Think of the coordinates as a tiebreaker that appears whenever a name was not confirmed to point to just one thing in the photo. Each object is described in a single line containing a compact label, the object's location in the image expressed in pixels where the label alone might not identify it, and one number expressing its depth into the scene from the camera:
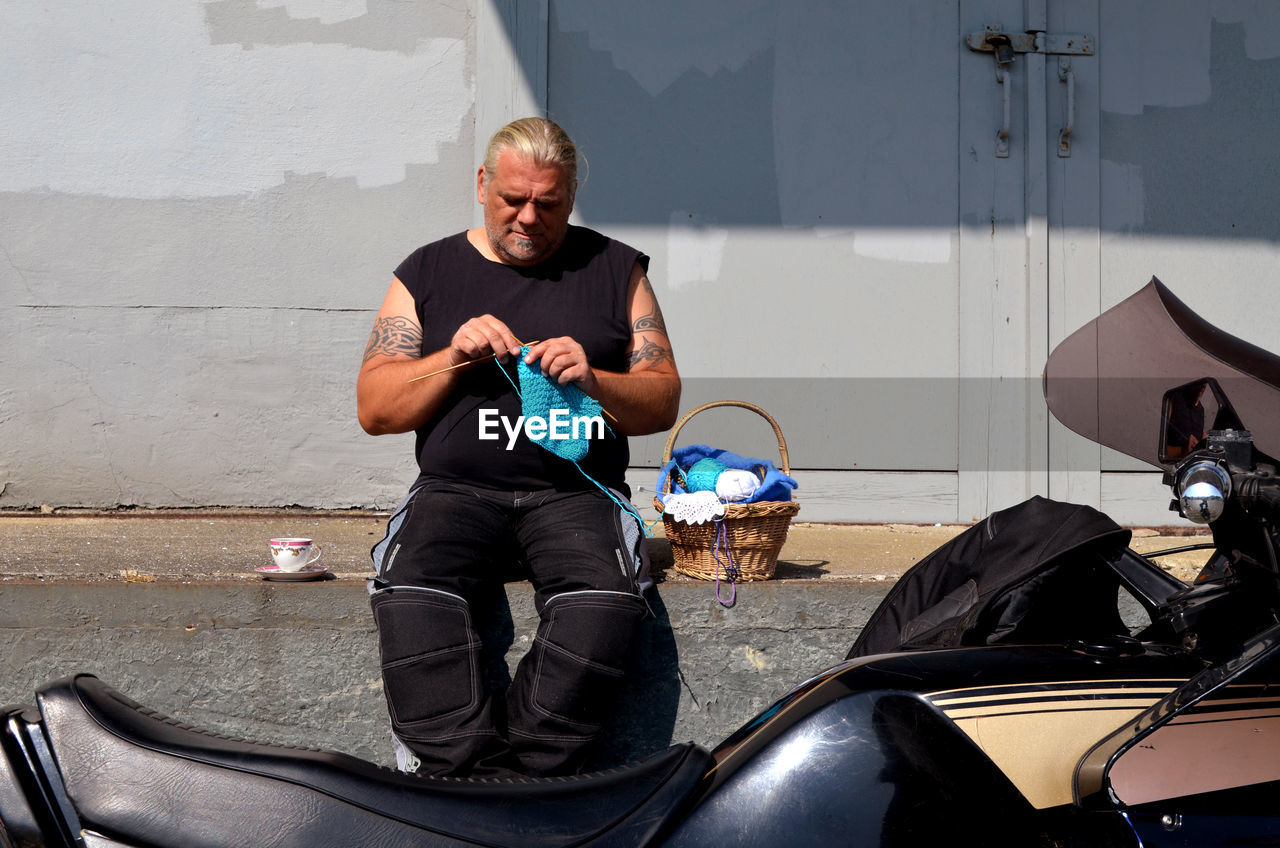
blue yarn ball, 2.50
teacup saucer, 2.43
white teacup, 2.43
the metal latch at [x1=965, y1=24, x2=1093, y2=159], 4.05
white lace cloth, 2.40
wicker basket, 2.43
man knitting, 1.98
